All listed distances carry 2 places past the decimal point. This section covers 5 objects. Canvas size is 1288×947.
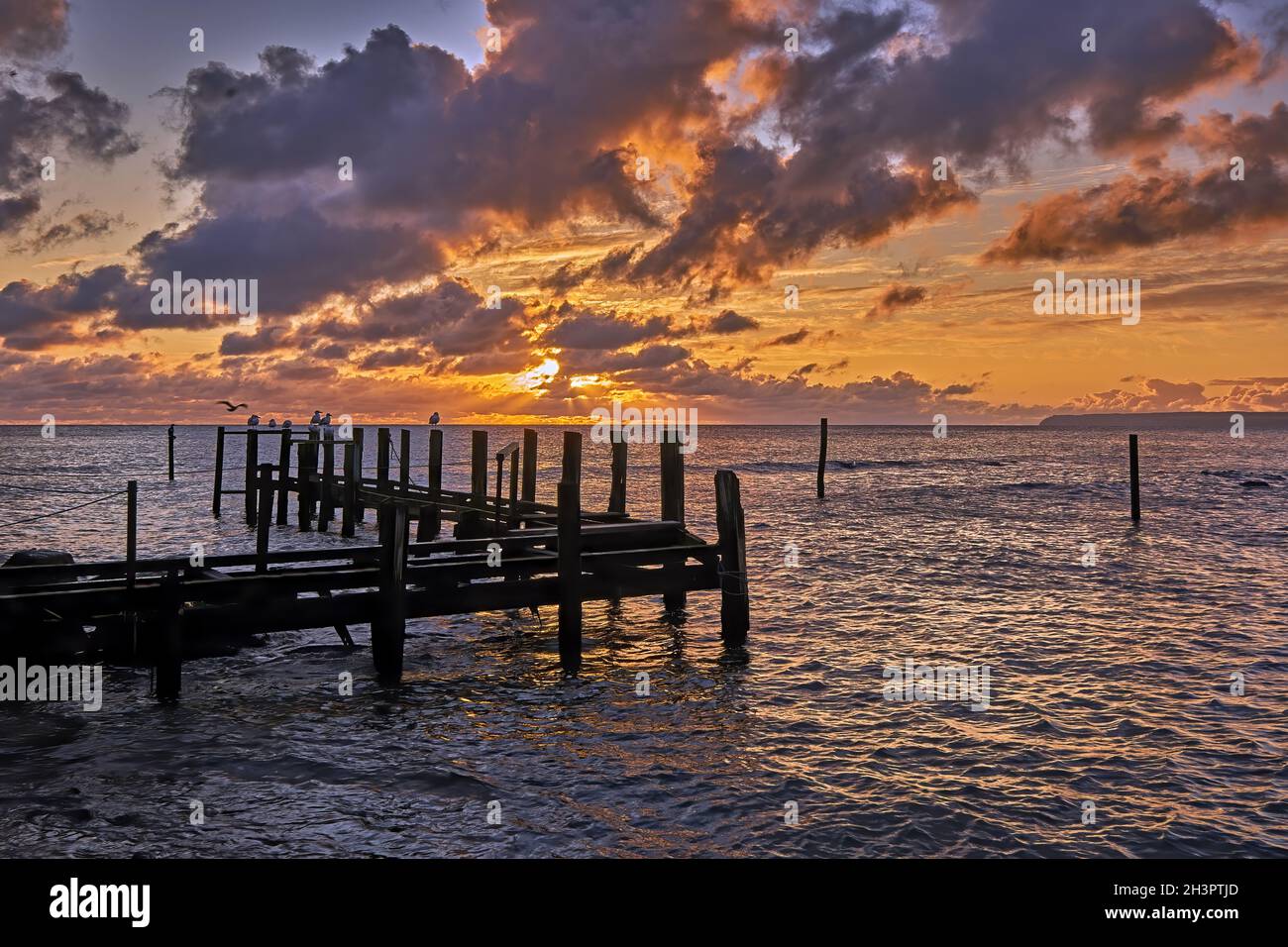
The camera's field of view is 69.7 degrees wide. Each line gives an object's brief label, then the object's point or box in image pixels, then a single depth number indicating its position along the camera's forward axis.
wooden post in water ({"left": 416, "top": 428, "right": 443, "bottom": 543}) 22.39
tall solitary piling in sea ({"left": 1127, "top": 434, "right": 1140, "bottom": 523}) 36.22
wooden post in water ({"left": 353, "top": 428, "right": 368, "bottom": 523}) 25.84
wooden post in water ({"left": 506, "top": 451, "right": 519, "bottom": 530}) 19.11
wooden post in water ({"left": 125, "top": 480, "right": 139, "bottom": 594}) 11.09
